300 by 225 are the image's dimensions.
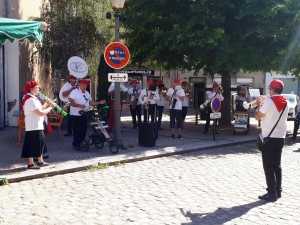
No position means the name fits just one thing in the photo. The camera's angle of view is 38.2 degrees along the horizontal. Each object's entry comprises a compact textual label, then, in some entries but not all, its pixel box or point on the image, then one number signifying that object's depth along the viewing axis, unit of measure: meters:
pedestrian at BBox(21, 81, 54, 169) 8.12
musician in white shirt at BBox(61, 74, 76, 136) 12.17
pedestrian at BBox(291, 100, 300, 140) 14.23
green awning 8.51
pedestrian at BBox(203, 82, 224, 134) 14.49
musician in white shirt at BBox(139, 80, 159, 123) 14.91
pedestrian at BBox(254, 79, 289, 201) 6.70
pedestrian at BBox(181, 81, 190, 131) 15.20
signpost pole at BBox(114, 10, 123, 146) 10.98
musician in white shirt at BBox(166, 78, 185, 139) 13.08
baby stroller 10.33
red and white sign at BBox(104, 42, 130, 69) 10.61
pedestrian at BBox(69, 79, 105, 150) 10.27
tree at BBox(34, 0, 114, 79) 16.83
